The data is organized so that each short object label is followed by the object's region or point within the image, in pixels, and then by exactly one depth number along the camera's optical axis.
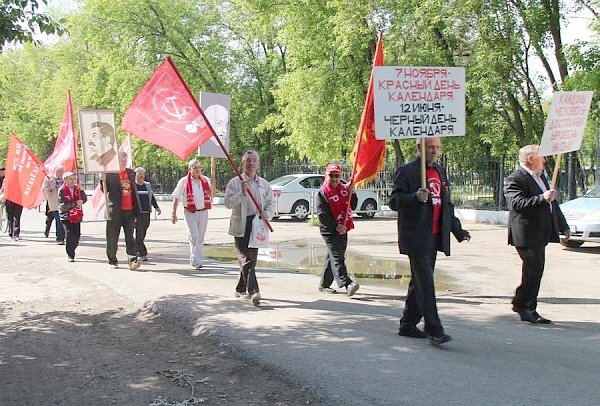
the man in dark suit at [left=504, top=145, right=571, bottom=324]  7.07
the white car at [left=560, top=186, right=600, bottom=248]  13.16
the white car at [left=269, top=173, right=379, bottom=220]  21.98
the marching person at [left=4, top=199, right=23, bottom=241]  16.62
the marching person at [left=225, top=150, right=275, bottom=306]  8.17
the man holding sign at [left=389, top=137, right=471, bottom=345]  6.04
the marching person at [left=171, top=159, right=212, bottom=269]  11.27
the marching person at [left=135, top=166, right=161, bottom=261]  12.02
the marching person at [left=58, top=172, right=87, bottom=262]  12.30
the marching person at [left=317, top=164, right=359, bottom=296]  8.70
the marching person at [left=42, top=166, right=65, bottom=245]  15.50
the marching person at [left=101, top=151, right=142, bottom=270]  11.23
